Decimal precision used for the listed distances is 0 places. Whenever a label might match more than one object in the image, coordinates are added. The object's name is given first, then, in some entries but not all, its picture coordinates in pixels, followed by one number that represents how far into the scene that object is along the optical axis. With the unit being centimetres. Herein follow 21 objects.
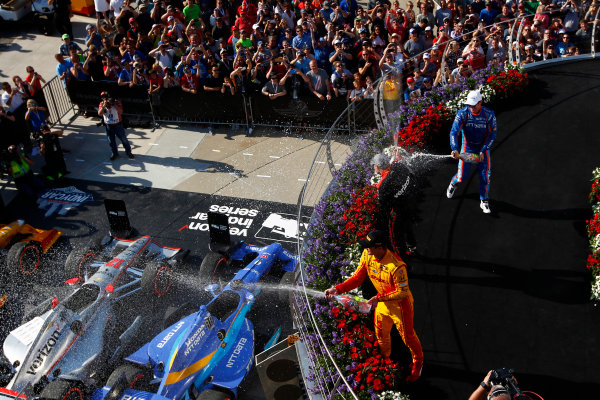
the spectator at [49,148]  1597
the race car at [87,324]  994
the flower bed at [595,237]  897
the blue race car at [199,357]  972
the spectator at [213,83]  1777
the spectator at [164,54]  1869
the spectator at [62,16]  2266
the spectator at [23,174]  1531
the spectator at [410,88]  1491
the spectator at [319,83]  1681
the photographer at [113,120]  1630
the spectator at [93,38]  2011
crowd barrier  1703
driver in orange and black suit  783
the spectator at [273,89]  1714
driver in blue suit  1046
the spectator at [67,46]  1905
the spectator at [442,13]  1792
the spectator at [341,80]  1652
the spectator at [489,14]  1717
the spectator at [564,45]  1500
